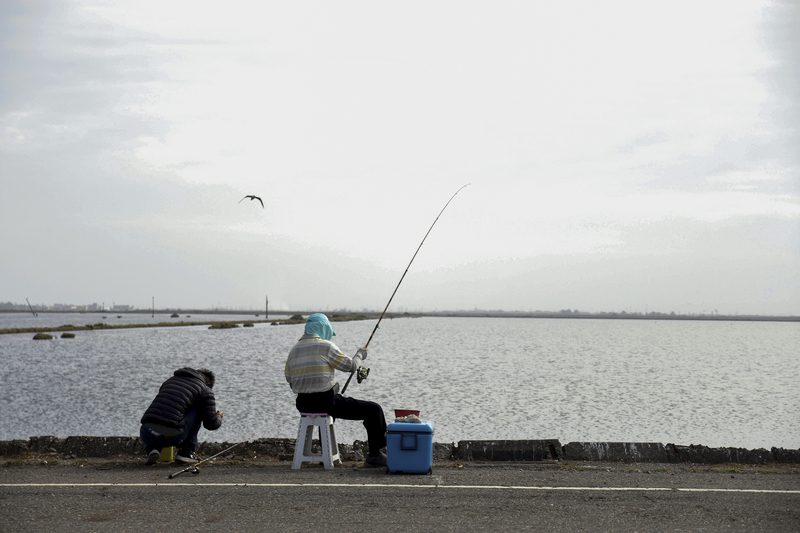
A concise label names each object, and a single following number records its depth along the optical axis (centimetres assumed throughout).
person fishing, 786
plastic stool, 786
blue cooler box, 744
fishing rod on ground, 738
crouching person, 776
